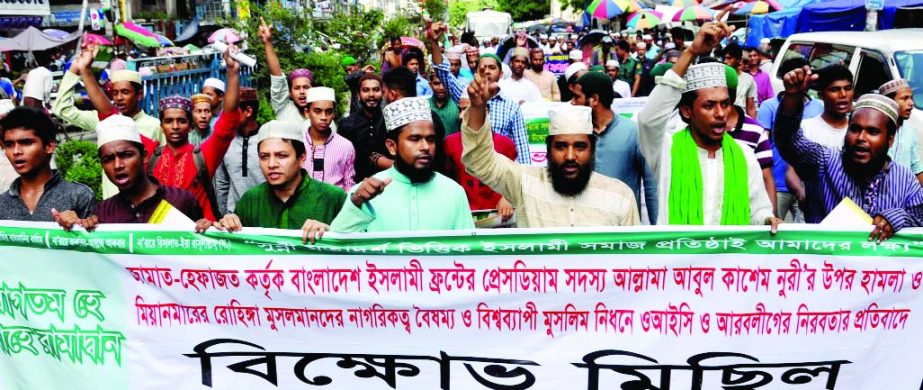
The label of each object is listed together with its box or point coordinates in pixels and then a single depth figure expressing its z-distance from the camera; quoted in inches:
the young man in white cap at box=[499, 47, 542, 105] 361.1
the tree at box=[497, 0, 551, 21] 3312.0
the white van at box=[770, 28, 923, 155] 324.5
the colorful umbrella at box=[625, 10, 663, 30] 1255.4
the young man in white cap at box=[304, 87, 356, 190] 213.5
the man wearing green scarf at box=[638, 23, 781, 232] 156.4
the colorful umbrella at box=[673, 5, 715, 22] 1206.3
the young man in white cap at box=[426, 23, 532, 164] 238.1
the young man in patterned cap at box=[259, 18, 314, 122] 261.6
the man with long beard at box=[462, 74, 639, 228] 150.1
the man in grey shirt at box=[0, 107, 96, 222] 161.2
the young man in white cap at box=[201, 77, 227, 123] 260.7
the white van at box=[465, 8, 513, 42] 1788.9
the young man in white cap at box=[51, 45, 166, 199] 223.8
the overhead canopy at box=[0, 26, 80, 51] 1070.4
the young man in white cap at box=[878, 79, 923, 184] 197.6
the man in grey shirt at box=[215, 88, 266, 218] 211.5
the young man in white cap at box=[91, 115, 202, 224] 155.9
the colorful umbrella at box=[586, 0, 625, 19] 1295.5
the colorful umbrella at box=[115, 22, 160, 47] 1296.8
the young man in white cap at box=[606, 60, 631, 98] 398.9
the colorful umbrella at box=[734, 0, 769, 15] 973.8
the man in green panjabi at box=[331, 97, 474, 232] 147.9
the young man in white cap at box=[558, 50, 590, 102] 341.7
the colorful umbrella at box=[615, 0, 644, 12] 1311.5
